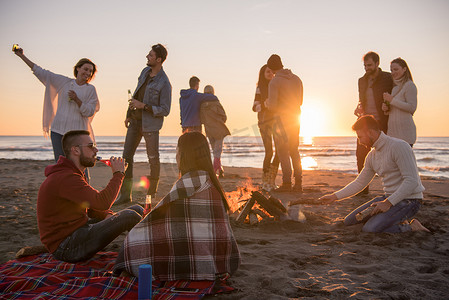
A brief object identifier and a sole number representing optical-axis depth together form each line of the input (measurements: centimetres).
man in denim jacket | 584
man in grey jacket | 677
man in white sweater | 395
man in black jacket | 572
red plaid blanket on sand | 245
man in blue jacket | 789
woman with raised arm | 470
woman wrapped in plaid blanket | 267
